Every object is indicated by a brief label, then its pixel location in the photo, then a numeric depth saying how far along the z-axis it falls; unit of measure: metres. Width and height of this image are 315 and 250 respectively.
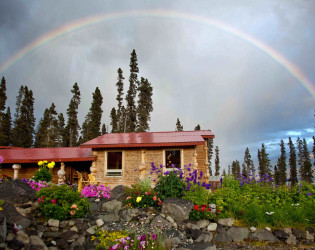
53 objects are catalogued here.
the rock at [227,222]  7.26
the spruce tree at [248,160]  85.56
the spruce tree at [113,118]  55.19
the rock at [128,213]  7.62
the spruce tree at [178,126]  57.13
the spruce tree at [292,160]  64.56
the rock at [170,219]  7.23
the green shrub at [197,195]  7.87
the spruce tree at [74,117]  43.34
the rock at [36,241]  5.04
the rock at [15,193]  7.05
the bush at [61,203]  6.71
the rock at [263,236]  6.97
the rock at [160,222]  7.03
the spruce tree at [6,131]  42.97
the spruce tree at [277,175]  67.09
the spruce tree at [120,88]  38.81
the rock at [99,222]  7.05
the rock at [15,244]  4.59
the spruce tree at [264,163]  63.55
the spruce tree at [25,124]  46.94
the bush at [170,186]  8.26
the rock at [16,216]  5.74
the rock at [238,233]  6.99
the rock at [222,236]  6.96
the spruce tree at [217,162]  72.13
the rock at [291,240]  6.90
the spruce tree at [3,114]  42.82
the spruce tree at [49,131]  42.72
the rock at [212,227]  7.17
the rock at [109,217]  7.43
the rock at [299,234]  7.03
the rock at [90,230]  6.57
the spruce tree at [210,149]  59.38
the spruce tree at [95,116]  40.53
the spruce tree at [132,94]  35.28
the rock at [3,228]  4.41
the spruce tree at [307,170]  59.47
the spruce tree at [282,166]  67.75
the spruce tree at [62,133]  46.61
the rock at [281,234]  7.00
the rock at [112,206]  7.98
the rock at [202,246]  5.88
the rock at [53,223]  6.46
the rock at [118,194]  8.53
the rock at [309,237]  7.03
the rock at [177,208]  7.36
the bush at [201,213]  7.41
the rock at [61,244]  5.83
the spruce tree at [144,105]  34.69
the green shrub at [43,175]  11.79
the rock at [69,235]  6.09
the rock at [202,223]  7.20
